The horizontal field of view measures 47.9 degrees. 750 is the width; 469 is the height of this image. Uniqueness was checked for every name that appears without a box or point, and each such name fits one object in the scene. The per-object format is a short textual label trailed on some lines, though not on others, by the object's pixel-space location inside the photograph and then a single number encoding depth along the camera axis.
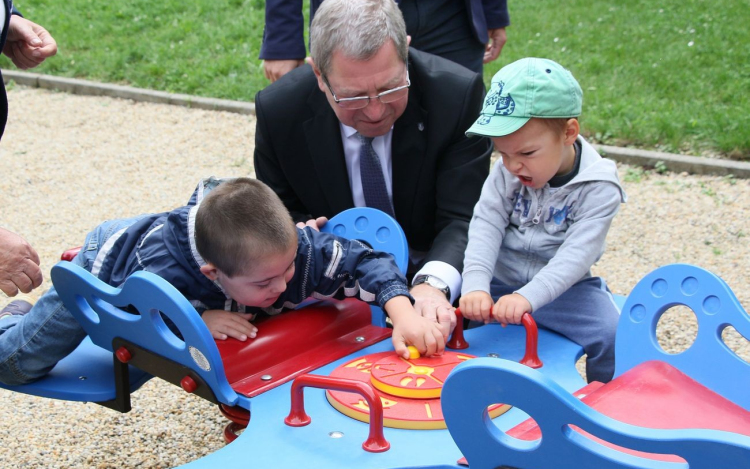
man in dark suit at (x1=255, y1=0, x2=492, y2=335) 2.51
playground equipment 1.38
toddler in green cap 2.24
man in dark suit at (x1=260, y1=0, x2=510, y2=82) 3.56
